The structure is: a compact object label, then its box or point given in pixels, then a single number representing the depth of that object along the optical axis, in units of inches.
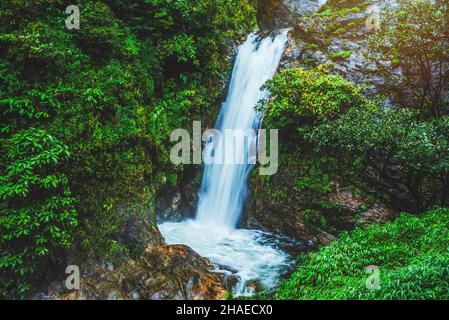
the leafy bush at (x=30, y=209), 230.8
